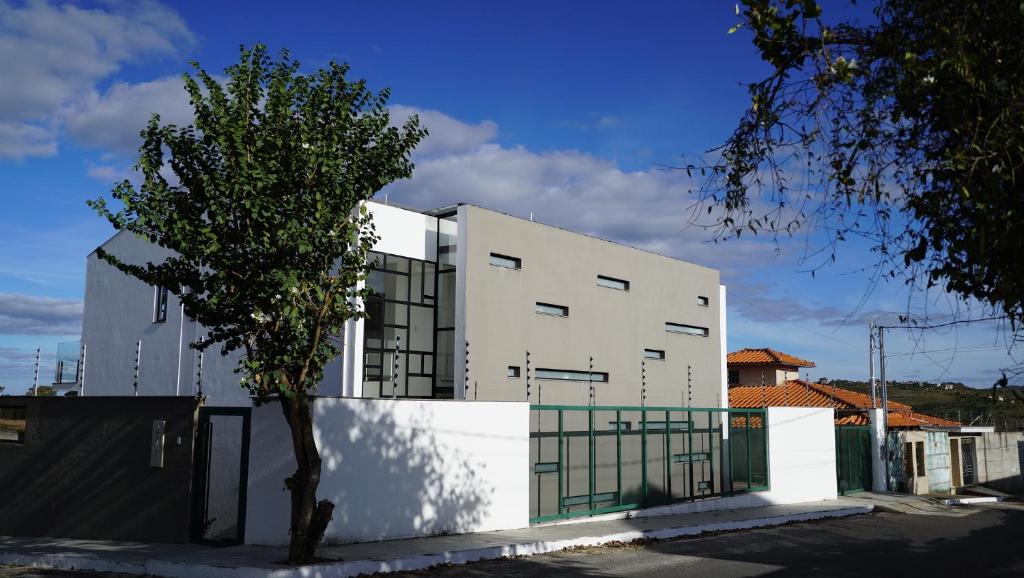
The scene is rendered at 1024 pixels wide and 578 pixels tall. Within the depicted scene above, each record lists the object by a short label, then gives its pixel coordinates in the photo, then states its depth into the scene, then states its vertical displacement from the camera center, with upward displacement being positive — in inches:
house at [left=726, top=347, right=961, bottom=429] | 1517.0 +60.8
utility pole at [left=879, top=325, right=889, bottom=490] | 1118.4 +30.3
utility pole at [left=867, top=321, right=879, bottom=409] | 1207.6 +82.3
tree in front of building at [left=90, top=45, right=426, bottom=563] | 420.5 +96.2
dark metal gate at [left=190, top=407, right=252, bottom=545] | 491.2 -35.5
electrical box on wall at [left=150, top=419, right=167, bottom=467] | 507.8 -18.2
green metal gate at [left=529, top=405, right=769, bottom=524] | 633.0 -30.2
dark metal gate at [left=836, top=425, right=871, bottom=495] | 1035.3 -43.7
